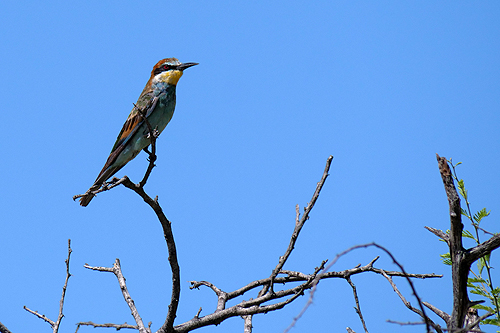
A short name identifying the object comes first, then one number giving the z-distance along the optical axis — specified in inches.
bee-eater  490.0
